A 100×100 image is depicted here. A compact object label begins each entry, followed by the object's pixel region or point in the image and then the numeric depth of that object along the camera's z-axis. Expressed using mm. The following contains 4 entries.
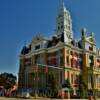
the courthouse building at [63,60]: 66225
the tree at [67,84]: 60888
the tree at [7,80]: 79500
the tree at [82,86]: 63191
